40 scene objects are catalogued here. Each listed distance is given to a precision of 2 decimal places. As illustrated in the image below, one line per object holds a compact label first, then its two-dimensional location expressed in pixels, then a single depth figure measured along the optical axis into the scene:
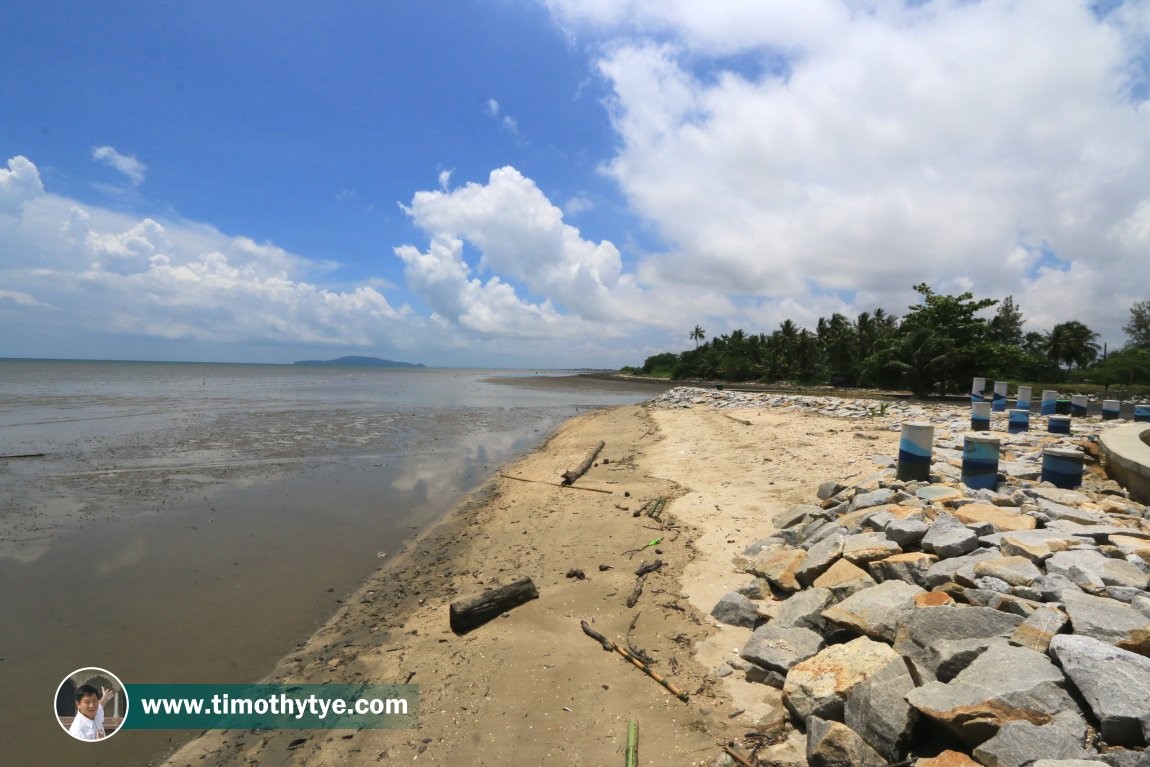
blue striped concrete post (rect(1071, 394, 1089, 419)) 20.78
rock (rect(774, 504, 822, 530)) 7.72
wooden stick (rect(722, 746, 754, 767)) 3.39
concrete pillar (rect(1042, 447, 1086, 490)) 7.97
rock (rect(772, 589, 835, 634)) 4.57
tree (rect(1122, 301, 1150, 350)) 55.88
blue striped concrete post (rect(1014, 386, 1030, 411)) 20.26
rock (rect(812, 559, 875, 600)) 4.89
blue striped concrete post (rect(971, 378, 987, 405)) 24.98
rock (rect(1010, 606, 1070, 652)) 3.44
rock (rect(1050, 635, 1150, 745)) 2.72
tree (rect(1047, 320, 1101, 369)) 55.25
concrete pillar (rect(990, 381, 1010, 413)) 23.29
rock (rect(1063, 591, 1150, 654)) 3.35
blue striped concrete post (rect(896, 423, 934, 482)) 8.34
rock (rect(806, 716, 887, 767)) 3.04
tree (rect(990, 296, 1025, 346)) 61.47
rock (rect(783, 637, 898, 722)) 3.50
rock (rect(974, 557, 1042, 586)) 4.29
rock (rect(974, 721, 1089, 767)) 2.66
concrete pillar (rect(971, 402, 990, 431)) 14.56
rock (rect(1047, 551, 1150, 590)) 4.21
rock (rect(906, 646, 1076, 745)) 2.89
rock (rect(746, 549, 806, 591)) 5.63
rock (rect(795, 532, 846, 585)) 5.48
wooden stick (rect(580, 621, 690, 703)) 4.20
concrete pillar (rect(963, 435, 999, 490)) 8.17
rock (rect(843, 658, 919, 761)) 3.05
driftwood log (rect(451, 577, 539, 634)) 5.64
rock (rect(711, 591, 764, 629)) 5.18
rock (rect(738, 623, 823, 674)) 4.19
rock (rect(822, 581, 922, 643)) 4.12
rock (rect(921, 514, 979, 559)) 5.15
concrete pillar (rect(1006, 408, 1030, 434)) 15.04
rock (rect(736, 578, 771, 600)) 5.67
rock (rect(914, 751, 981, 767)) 2.79
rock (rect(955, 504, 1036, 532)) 5.68
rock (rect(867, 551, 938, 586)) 4.91
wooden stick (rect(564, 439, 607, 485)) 12.30
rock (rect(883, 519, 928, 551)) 5.58
